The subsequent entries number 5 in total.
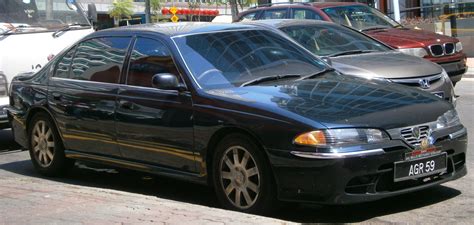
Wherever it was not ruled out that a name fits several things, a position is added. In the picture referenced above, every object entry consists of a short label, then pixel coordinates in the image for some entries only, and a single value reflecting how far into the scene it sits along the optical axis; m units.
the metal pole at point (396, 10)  20.91
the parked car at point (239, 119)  5.18
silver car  8.80
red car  11.58
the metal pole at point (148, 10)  35.70
